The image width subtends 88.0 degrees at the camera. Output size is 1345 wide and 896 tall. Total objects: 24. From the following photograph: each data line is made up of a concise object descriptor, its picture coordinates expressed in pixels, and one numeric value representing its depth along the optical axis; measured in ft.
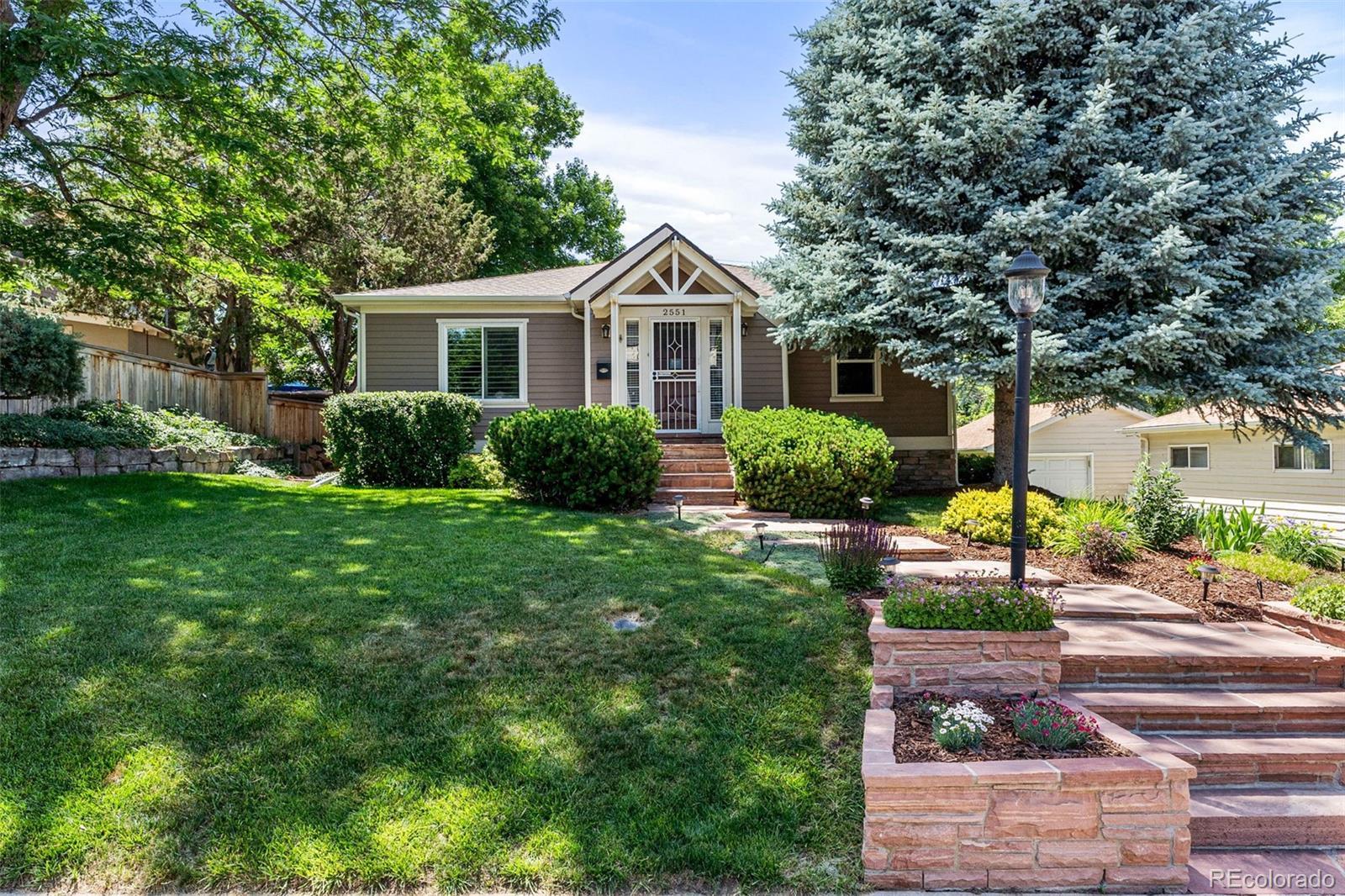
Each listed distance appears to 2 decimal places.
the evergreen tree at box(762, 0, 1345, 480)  25.31
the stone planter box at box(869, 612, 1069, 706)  12.08
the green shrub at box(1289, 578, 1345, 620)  15.47
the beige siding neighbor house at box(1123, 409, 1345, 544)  40.06
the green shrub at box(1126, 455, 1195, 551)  22.31
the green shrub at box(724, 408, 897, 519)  27.07
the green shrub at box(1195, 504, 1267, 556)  21.99
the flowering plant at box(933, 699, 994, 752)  9.93
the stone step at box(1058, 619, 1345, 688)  13.39
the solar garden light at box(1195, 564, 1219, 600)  16.83
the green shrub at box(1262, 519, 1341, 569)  21.75
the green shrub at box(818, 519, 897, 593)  16.57
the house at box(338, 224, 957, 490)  39.34
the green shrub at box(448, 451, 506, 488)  32.78
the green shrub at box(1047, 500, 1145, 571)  20.16
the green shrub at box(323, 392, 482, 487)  32.78
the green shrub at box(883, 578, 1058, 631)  12.15
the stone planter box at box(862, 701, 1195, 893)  8.95
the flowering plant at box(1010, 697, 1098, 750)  9.96
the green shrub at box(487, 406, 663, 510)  26.61
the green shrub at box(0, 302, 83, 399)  26.68
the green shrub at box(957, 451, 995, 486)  47.39
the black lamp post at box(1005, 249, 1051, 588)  13.39
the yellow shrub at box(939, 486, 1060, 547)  22.99
